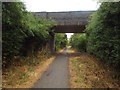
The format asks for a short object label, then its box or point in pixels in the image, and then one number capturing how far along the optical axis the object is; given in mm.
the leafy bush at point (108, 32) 6957
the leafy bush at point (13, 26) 7246
